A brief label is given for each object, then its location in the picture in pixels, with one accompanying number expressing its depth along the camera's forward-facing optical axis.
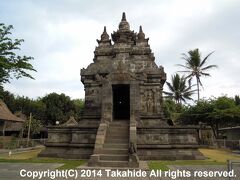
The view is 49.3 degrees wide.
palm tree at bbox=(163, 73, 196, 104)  46.73
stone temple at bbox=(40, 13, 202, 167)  14.90
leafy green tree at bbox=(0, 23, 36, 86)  10.83
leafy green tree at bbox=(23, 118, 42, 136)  38.93
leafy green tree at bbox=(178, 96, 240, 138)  35.38
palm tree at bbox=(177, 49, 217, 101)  44.91
